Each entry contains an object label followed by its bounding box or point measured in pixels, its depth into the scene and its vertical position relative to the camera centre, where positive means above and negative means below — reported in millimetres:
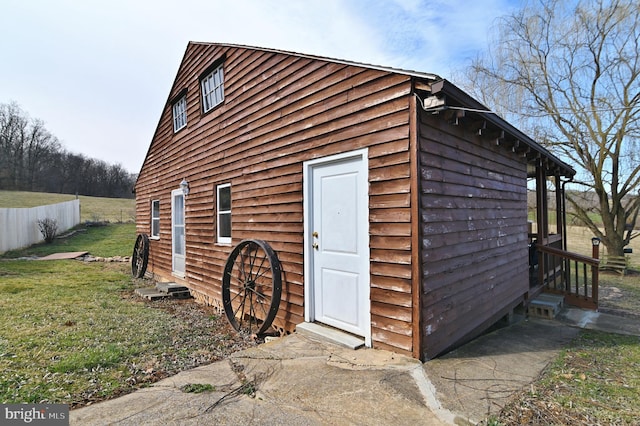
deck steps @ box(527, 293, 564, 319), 5275 -1516
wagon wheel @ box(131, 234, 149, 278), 9977 -1304
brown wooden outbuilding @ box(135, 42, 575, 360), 3064 +217
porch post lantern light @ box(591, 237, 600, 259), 7141 -742
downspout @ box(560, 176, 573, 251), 8238 -363
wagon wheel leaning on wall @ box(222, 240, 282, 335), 4480 -1107
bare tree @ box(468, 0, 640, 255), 10383 +4194
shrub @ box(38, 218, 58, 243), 17391 -744
